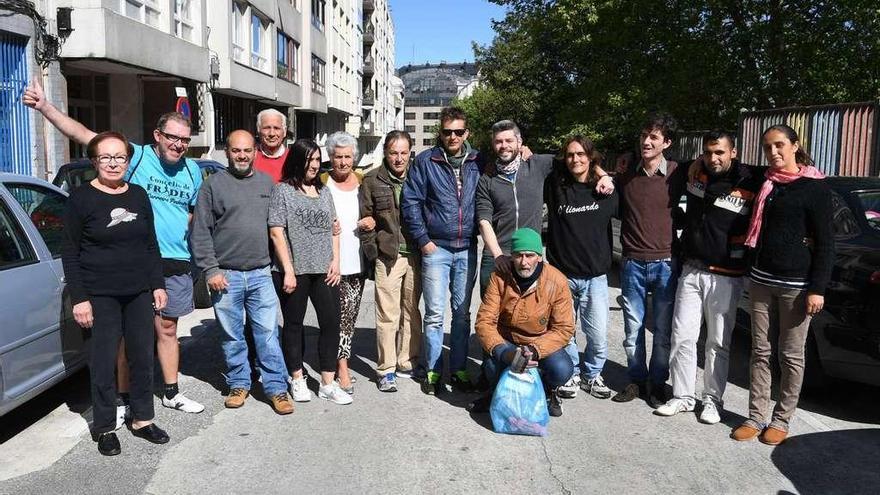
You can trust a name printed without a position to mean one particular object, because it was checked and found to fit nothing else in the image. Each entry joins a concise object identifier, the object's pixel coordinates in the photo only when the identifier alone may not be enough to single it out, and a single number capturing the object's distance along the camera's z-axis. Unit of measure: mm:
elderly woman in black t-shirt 4164
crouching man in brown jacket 4809
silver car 4176
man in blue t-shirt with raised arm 4773
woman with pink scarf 4430
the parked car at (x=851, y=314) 4809
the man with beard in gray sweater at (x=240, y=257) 4891
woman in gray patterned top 5027
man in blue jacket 5367
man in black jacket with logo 4801
